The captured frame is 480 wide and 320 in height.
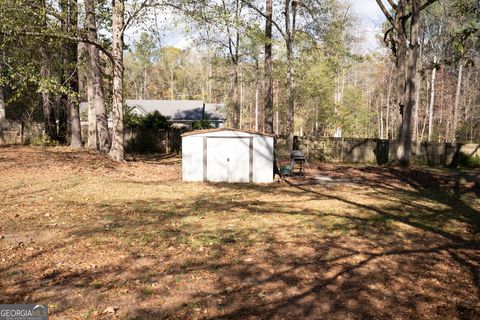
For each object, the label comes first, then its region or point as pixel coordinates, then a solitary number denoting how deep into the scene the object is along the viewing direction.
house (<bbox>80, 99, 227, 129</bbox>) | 42.84
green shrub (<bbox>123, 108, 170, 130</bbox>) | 29.44
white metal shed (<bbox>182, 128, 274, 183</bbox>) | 15.80
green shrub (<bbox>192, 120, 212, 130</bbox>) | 32.09
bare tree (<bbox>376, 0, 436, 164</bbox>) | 20.70
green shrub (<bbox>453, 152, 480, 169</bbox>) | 25.04
